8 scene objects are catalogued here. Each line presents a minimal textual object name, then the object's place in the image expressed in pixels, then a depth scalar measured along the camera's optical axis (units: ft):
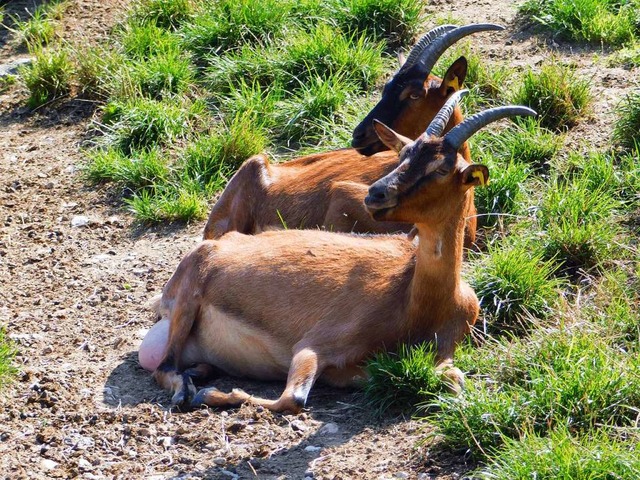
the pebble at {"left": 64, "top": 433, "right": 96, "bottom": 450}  37.76
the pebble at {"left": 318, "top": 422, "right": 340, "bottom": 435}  37.40
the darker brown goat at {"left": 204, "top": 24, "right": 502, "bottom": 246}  52.13
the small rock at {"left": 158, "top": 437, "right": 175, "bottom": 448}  37.55
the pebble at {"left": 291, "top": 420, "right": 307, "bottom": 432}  37.58
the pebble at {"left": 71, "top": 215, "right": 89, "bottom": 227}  56.75
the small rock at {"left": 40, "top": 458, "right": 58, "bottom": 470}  36.52
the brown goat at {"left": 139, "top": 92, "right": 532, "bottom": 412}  38.91
